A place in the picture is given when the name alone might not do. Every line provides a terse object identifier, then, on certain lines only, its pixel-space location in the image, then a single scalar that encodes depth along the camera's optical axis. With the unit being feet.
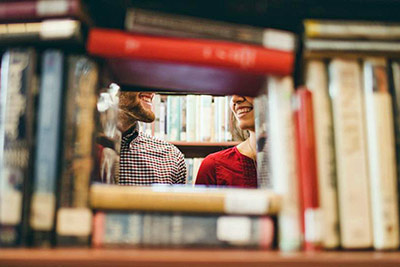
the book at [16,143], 1.48
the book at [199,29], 1.63
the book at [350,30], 1.69
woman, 5.07
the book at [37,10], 1.57
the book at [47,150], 1.50
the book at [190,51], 1.57
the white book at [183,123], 7.22
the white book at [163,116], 7.23
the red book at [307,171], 1.54
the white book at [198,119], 7.22
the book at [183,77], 1.76
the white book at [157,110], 7.23
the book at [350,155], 1.55
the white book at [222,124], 7.20
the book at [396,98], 1.62
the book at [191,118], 7.22
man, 5.71
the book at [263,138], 1.92
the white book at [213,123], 7.21
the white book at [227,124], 7.18
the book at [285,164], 1.57
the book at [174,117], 7.23
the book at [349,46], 1.67
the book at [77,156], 1.51
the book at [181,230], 1.55
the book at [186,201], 1.57
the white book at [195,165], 7.39
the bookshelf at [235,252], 1.36
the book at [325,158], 1.56
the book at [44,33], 1.57
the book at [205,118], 7.20
